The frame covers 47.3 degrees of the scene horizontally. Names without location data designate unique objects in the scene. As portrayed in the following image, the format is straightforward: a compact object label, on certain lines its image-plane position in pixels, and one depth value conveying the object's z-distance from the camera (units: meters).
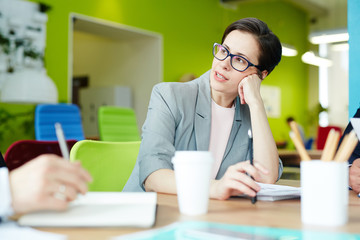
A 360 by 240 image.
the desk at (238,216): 0.74
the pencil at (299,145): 0.83
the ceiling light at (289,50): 7.41
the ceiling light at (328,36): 6.82
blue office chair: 3.99
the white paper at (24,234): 0.67
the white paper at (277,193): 1.10
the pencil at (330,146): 0.82
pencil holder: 0.80
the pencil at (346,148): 0.79
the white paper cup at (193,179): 0.86
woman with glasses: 1.43
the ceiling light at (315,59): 8.09
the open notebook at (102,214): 0.76
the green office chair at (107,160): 1.45
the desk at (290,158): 4.29
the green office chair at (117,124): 4.22
